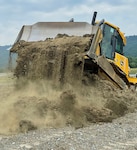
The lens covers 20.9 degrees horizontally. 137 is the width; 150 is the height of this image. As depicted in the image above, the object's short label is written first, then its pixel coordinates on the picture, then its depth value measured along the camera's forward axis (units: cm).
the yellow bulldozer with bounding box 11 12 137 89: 1026
